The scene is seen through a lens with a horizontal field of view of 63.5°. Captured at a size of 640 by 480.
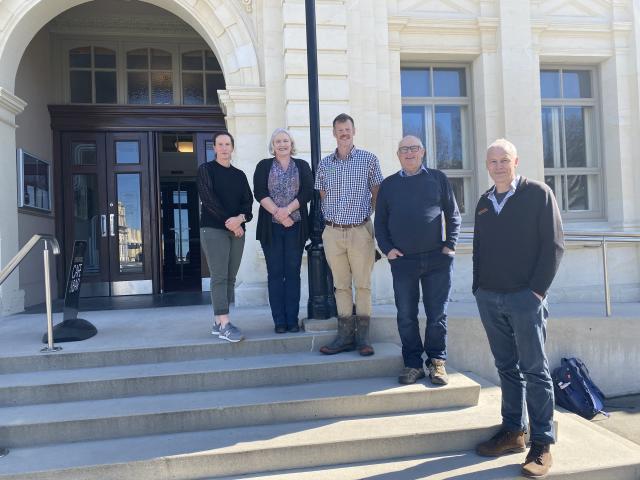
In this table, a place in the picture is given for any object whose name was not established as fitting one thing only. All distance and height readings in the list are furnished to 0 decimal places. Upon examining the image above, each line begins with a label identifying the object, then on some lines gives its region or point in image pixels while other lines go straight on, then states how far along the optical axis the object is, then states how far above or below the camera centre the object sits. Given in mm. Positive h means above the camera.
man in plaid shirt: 4301 +173
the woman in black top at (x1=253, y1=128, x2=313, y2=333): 4672 +365
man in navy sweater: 3896 +14
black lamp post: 4977 +58
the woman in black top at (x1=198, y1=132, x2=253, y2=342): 4512 +248
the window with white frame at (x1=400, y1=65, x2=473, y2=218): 7910 +1929
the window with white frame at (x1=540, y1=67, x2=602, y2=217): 8195 +1577
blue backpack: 5125 -1556
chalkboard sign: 4824 -572
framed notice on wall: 7633 +1163
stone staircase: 3250 -1233
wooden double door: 9172 +841
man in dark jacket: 3121 -282
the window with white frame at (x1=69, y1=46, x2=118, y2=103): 9281 +3206
